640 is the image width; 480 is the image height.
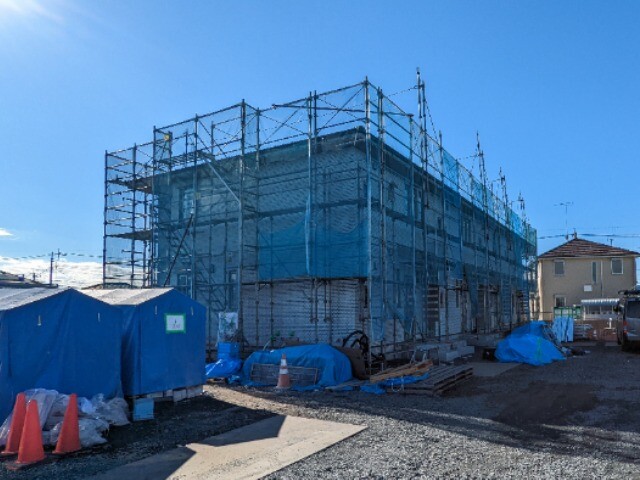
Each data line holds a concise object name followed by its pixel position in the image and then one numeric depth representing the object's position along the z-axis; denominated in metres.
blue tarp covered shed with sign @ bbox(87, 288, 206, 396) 9.38
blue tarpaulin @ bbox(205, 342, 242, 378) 13.27
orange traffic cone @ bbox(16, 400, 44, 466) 6.28
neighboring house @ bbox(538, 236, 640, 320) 37.28
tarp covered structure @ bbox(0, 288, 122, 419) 7.79
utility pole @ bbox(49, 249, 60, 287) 40.87
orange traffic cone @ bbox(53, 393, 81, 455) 6.64
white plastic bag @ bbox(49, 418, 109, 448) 6.91
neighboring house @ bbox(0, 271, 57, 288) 26.88
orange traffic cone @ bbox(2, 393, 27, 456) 6.64
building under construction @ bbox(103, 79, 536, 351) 15.64
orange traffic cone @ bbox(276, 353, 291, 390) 11.60
